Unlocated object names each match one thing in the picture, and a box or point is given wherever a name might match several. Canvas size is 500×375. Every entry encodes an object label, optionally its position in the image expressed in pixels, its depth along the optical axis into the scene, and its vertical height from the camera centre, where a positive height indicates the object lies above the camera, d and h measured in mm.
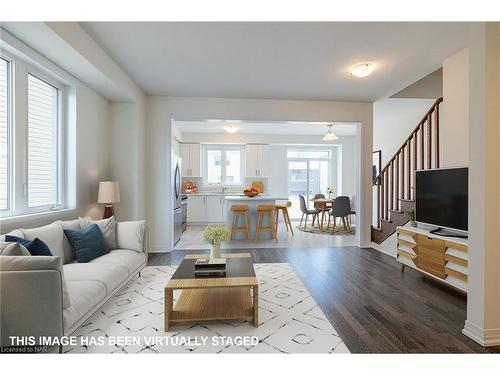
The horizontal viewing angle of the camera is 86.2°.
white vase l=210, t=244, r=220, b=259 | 2830 -672
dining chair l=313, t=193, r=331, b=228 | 7121 -495
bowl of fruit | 5986 -111
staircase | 4168 -68
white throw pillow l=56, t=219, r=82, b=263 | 2791 -619
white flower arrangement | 2797 -496
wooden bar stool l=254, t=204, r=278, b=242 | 5621 -650
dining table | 7045 -416
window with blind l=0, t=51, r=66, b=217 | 2607 +507
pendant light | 6914 +1369
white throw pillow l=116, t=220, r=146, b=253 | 3352 -617
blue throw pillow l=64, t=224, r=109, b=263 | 2811 -610
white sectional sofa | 1771 -804
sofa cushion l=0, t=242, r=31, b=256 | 1871 -448
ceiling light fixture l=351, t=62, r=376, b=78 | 3496 +1586
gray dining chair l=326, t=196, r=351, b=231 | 6605 -440
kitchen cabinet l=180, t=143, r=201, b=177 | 8227 +881
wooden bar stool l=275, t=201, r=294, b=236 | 6198 -559
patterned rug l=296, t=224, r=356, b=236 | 6641 -1087
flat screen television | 2906 -96
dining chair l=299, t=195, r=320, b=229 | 7098 -578
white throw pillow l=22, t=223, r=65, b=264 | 2439 -471
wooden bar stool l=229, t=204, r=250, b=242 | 5559 -607
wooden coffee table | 2209 -1061
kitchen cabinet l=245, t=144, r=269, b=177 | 8430 +918
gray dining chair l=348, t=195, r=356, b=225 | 7318 -392
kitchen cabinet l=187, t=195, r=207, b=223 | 7930 -636
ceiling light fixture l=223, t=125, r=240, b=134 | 6933 +1581
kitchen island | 5855 -464
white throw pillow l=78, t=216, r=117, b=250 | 3250 -517
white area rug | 1994 -1188
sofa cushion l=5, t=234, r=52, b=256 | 2129 -473
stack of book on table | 2434 -751
